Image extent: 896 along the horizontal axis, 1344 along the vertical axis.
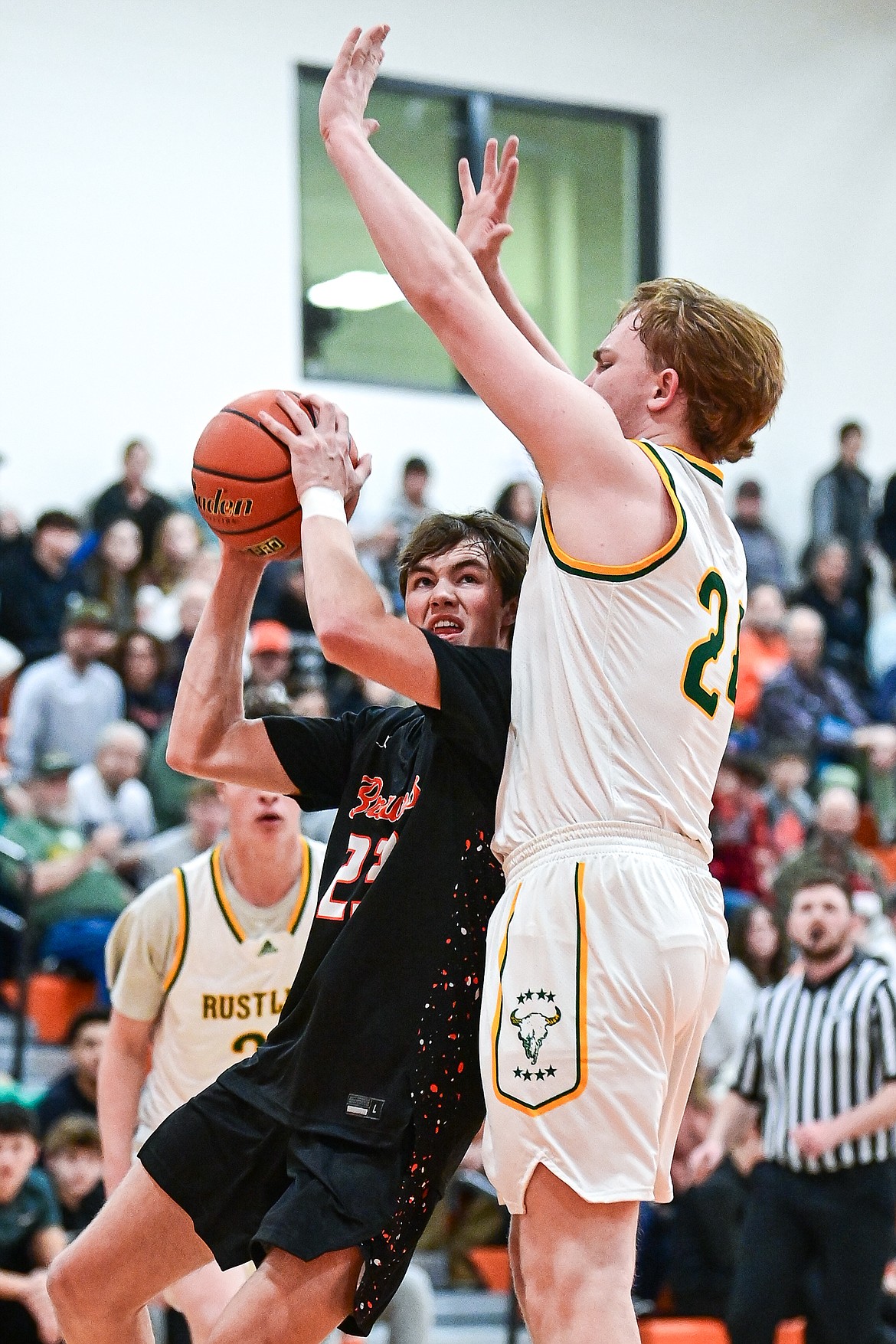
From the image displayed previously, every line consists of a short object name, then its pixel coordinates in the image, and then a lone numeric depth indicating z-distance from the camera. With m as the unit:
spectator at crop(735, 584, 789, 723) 14.52
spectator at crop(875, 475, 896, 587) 16.61
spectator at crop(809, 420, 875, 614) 16.77
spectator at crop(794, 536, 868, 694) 15.73
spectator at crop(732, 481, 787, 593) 16.19
